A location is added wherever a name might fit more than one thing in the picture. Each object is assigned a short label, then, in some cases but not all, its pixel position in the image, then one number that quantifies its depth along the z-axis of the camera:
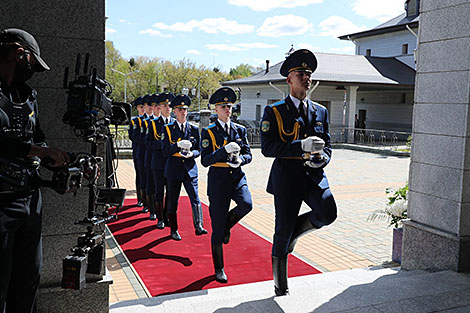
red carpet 5.55
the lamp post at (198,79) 54.66
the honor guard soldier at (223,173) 5.55
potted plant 6.11
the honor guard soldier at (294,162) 4.23
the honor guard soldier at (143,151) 9.71
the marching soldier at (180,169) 7.26
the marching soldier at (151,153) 8.76
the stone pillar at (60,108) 3.44
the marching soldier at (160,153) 8.32
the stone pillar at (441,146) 4.78
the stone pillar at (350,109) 28.52
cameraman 2.69
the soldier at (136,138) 9.99
